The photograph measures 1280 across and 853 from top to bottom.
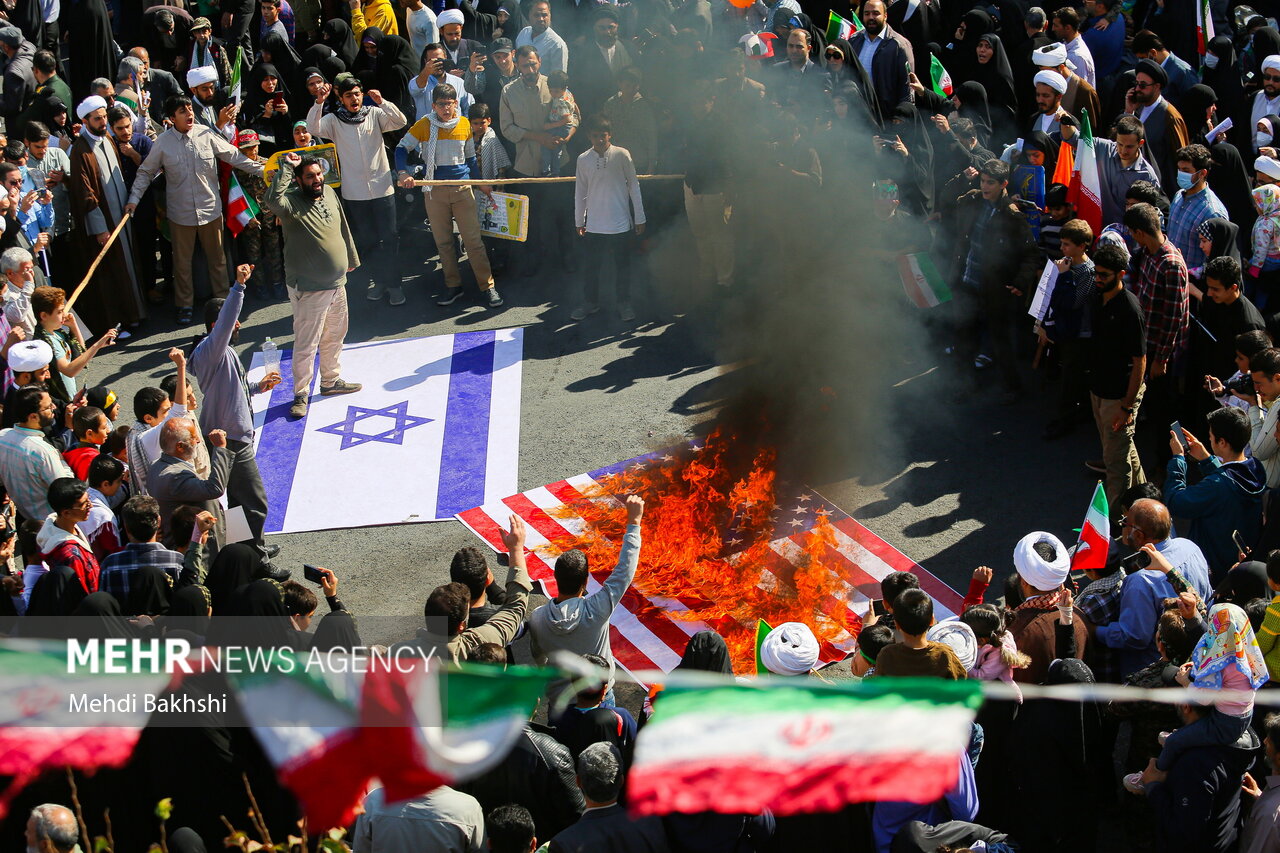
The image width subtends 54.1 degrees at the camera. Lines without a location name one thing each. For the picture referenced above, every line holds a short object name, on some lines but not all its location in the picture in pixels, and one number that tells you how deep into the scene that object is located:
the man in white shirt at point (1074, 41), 11.17
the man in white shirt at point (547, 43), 12.72
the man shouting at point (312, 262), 9.53
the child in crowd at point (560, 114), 11.91
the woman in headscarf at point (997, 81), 11.57
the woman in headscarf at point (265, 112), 12.47
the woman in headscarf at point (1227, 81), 11.13
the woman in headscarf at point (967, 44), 12.32
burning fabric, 7.41
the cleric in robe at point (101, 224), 10.77
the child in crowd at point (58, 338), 8.45
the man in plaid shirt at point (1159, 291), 7.95
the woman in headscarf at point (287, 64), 12.84
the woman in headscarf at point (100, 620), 5.68
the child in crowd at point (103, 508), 6.60
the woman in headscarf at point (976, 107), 11.13
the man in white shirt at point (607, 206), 10.98
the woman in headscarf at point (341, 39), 13.47
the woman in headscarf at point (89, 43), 13.01
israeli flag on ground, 8.93
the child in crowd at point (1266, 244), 8.70
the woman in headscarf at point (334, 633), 5.65
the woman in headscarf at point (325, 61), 12.96
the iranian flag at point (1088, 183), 9.35
